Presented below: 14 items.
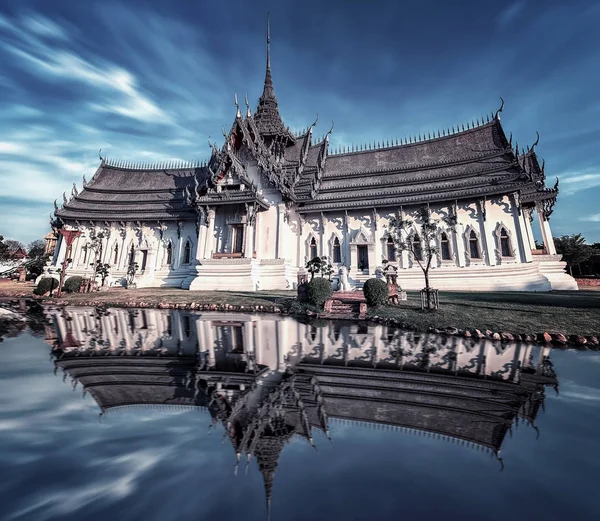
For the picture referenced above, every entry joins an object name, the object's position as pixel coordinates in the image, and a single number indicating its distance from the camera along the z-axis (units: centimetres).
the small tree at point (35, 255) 3014
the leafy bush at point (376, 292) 1230
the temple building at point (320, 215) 2041
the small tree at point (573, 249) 3328
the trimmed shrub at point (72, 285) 2034
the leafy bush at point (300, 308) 1272
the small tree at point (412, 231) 2172
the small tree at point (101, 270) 2262
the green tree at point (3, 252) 3758
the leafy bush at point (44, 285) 1975
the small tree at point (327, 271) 1577
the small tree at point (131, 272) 2522
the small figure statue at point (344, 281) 1958
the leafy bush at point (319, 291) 1237
